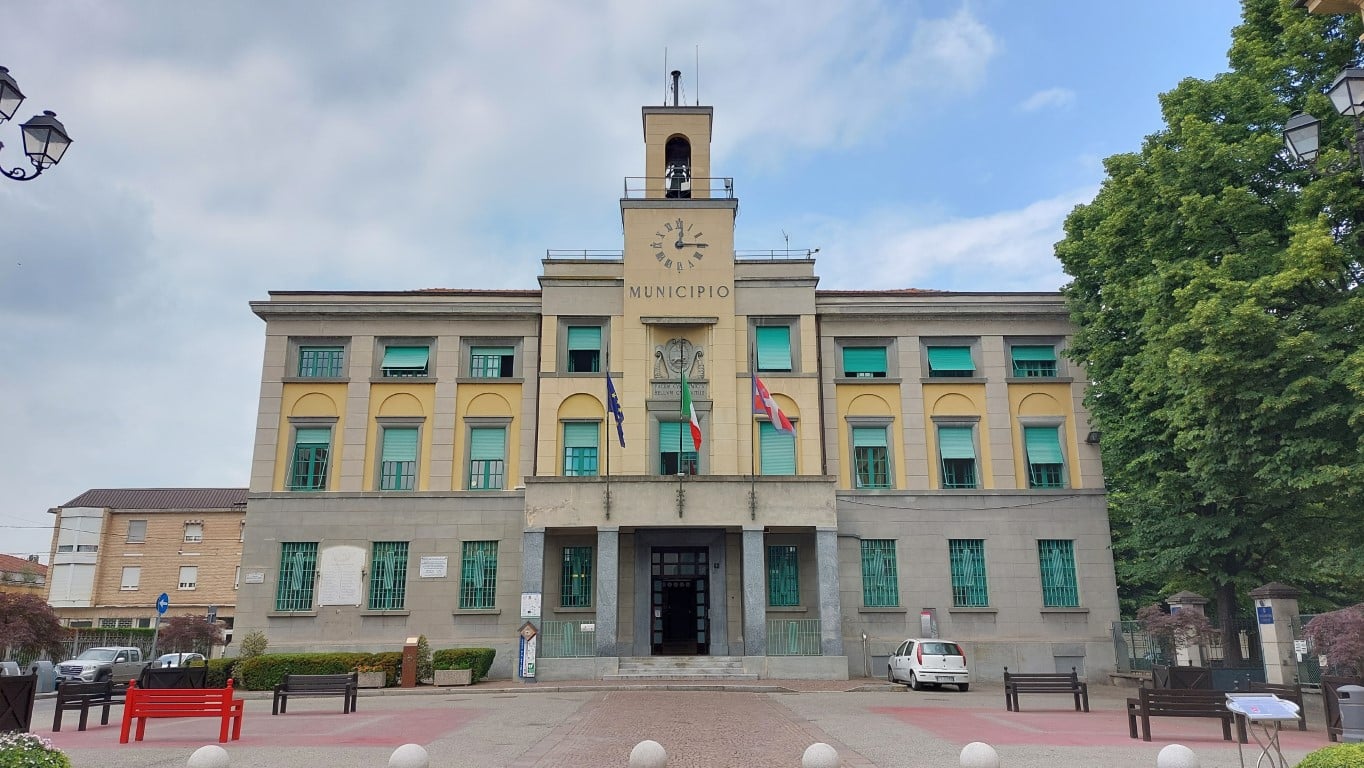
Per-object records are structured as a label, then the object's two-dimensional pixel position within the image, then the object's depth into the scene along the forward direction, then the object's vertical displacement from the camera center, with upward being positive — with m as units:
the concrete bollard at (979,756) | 9.55 -1.70
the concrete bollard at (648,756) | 9.70 -1.70
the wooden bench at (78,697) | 15.12 -1.68
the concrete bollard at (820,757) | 9.49 -1.68
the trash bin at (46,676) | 28.78 -2.51
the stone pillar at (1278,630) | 18.64 -0.79
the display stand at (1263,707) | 10.03 -1.28
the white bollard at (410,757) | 9.55 -1.68
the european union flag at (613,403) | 27.05 +5.52
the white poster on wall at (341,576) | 28.47 +0.55
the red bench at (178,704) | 14.06 -1.67
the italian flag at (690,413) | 26.25 +5.10
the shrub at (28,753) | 7.50 -1.30
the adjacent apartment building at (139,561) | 54.16 +1.98
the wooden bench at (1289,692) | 15.48 -1.70
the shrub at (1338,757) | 7.36 -1.34
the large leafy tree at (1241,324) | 18.27 +5.55
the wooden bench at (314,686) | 17.86 -1.77
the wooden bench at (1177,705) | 14.27 -1.78
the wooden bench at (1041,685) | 18.42 -1.86
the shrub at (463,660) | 25.64 -1.82
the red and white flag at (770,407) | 26.36 +5.27
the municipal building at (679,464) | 28.14 +4.10
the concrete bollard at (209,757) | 9.72 -1.71
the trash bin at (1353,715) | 11.91 -1.60
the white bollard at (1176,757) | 9.80 -1.76
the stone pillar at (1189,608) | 24.12 -0.46
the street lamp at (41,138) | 10.68 +5.42
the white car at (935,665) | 23.89 -1.88
